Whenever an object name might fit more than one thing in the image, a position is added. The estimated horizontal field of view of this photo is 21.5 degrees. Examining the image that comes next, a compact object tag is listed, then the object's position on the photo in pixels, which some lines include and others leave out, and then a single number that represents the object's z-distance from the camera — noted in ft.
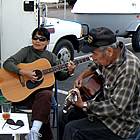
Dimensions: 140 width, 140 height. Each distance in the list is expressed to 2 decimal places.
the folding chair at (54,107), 13.96
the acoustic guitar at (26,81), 14.05
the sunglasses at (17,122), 11.19
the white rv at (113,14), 32.07
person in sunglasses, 12.89
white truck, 19.74
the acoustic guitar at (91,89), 10.99
